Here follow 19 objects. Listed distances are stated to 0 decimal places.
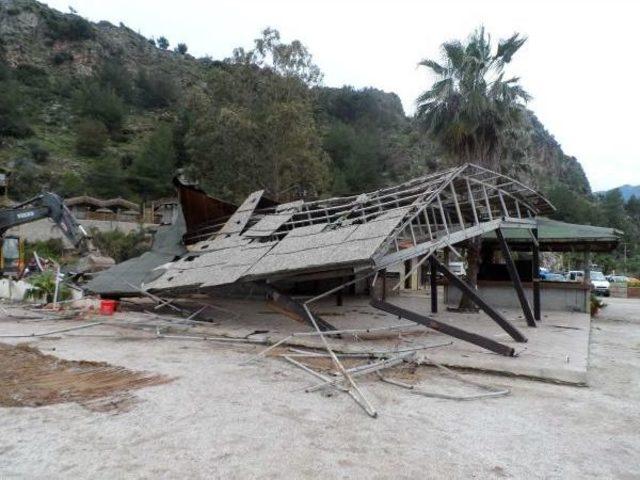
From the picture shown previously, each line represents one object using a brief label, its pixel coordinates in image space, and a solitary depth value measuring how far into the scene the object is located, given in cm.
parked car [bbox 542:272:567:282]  3517
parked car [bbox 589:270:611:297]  3012
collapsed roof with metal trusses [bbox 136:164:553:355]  867
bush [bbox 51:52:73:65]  8738
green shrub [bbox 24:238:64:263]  3434
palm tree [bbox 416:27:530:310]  1562
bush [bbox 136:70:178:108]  8469
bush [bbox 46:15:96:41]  9106
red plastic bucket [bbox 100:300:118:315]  1392
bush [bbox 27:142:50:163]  5723
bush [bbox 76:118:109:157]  6394
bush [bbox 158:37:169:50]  12431
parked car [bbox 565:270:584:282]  3532
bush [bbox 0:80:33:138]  6172
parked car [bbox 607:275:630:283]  3875
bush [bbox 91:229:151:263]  3688
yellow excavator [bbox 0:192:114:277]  1789
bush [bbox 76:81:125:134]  7138
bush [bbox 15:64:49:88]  7906
